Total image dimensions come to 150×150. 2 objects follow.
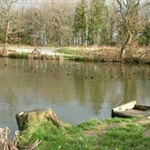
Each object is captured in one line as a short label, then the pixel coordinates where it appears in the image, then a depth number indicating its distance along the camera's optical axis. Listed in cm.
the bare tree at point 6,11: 3708
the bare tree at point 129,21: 3494
